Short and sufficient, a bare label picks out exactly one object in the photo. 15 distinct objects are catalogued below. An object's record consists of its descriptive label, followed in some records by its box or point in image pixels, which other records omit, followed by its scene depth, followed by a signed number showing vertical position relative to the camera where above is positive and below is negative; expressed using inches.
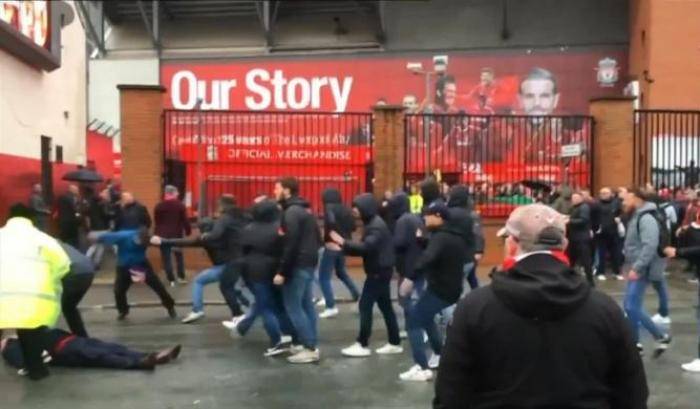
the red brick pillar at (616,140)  801.6 +22.5
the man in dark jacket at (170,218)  624.7 -30.9
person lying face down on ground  350.3 -66.1
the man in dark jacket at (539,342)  125.3 -22.3
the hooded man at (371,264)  374.0 -36.5
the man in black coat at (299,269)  366.6 -37.5
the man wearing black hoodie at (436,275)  327.0 -35.1
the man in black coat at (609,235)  684.7 -46.2
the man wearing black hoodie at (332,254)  460.2 -43.7
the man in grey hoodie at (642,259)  378.9 -35.6
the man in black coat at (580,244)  578.9 -45.2
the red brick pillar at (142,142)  746.8 +20.4
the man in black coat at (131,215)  523.8 -25.0
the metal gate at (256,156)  780.0 +10.2
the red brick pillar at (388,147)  786.8 +17.0
